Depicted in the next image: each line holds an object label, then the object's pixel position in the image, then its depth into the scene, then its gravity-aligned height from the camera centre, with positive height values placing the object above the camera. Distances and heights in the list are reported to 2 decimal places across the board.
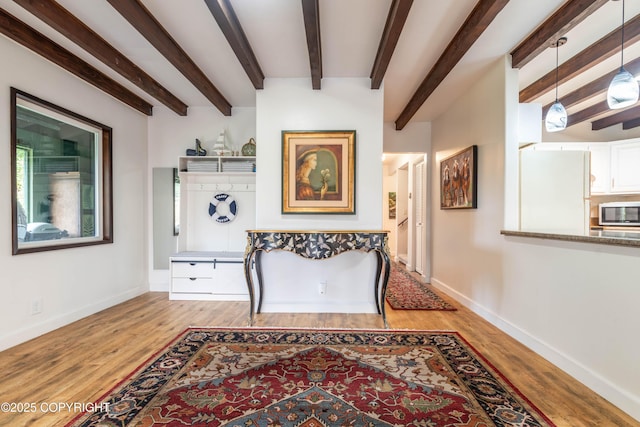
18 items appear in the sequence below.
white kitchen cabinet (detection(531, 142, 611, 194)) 4.37 +0.75
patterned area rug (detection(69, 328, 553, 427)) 1.53 -1.09
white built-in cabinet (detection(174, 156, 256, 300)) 3.85 +0.12
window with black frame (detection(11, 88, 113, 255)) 2.48 +0.34
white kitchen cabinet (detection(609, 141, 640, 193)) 4.14 +0.67
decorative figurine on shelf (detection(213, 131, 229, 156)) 3.84 +0.87
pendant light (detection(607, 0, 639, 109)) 1.87 +0.80
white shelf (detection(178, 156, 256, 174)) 3.80 +0.61
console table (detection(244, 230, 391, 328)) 2.82 -0.30
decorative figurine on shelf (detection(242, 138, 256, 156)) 3.81 +0.82
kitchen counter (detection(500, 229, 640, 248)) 1.59 -0.16
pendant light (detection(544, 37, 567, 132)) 2.50 +0.83
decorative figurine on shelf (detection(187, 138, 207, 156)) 3.87 +0.81
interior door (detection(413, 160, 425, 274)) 4.90 -0.02
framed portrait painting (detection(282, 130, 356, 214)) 3.15 +0.42
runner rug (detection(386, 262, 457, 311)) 3.39 -1.11
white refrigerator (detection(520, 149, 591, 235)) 2.70 +0.22
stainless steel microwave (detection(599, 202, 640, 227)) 3.99 -0.01
